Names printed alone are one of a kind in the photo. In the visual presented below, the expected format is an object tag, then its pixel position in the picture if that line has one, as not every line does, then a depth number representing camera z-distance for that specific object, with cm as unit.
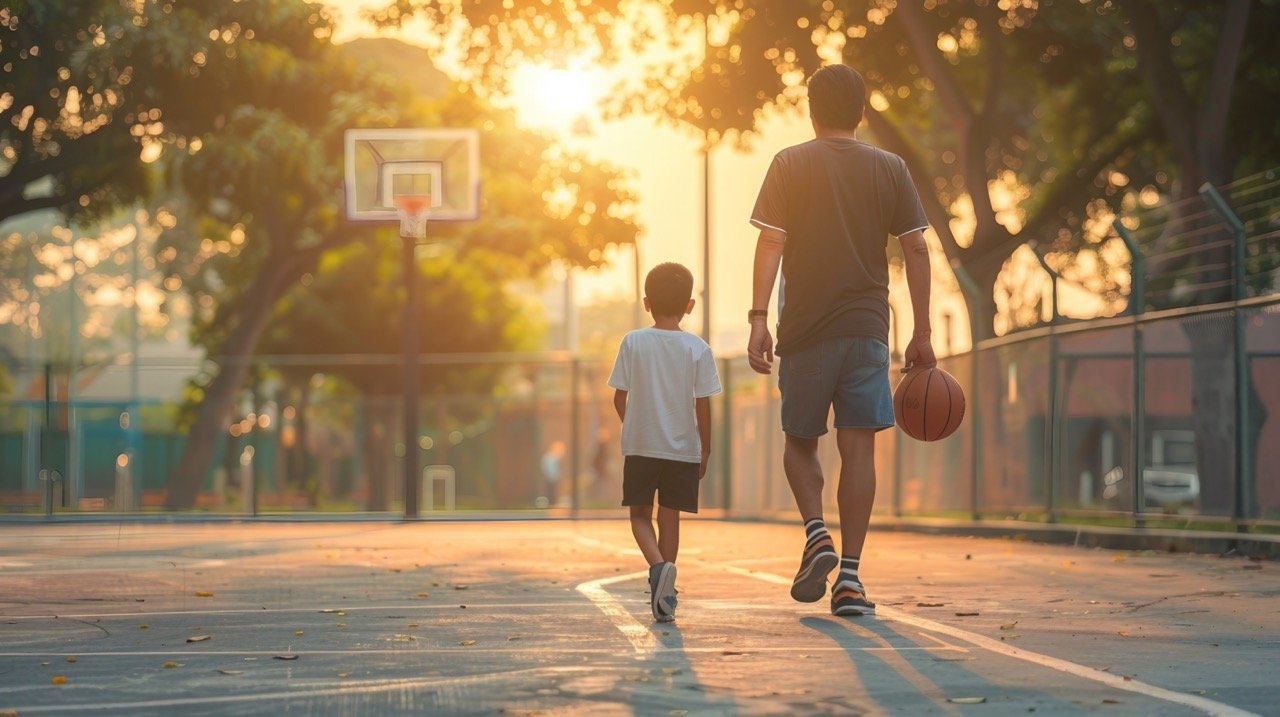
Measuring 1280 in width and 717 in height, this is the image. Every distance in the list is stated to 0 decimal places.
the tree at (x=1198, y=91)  2041
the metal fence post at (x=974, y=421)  1772
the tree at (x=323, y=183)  3177
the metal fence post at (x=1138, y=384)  1428
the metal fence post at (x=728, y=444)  2352
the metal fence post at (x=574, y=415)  2773
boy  816
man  801
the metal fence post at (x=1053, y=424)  1595
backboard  2591
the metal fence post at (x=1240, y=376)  1286
